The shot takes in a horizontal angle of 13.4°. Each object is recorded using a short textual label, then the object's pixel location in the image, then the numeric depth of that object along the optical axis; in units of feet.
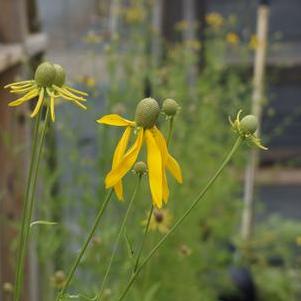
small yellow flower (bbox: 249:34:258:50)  9.48
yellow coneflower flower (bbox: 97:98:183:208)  1.89
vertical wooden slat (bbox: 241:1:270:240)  9.38
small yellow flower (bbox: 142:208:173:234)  3.39
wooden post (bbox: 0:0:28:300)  4.57
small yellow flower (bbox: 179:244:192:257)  4.08
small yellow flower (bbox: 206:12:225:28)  9.73
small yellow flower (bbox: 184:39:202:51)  9.98
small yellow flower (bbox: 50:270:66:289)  3.15
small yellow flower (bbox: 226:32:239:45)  9.24
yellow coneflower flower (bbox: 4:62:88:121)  1.91
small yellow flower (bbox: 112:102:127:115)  4.65
